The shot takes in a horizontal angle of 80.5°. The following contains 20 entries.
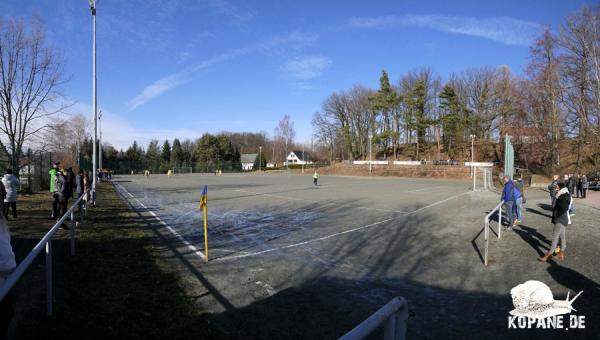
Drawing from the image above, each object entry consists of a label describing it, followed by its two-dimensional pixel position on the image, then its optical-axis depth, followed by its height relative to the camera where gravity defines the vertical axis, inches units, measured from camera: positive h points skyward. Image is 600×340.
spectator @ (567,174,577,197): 736.2 -36.6
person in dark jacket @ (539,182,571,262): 291.9 -45.2
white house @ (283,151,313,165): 4859.0 +113.8
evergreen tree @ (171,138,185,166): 3801.7 +123.6
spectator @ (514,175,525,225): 450.9 -47.2
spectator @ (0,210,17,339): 116.9 -34.6
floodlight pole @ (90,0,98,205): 722.8 +152.2
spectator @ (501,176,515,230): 433.1 -40.7
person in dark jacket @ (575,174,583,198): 788.6 -39.5
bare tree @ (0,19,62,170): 721.6 +113.9
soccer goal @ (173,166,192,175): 3432.6 -28.0
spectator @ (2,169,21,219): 446.9 -29.6
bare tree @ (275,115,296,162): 4217.5 +356.0
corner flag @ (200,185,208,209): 301.7 -28.0
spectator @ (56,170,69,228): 450.9 -29.3
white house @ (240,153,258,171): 4927.4 +103.1
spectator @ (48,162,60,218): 453.0 -42.8
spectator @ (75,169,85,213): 553.9 -26.6
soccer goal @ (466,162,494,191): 1176.4 -40.4
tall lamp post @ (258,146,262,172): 3591.3 +37.9
